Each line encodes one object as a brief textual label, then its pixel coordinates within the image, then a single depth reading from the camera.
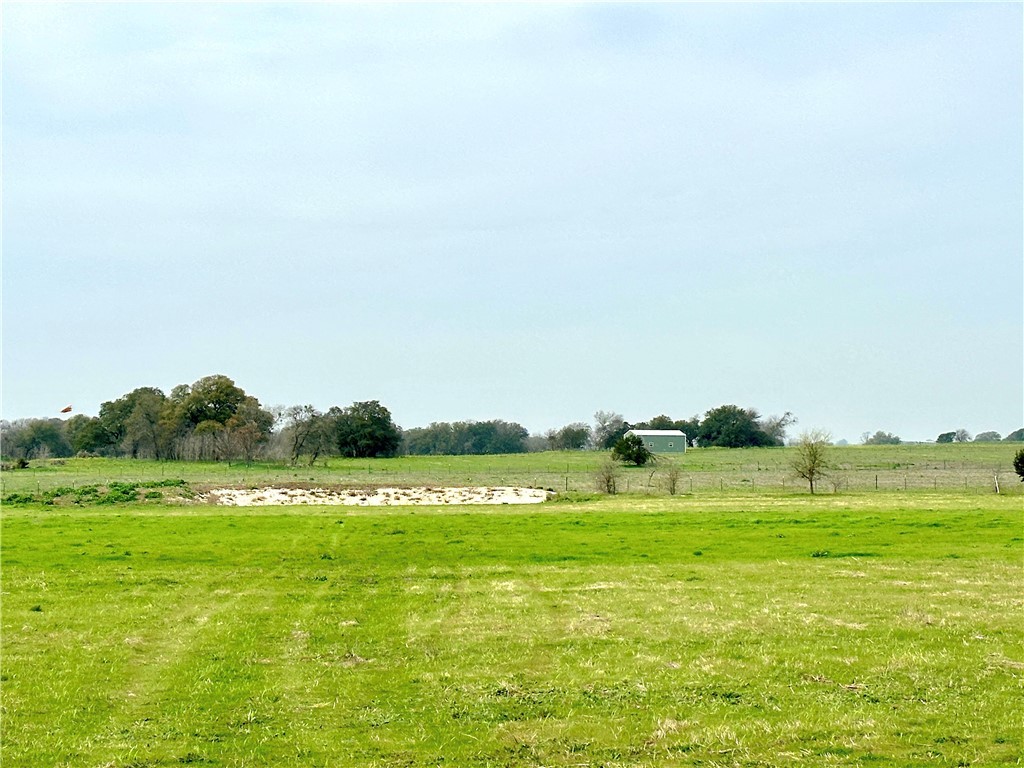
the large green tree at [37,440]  168.12
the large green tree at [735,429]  178.62
